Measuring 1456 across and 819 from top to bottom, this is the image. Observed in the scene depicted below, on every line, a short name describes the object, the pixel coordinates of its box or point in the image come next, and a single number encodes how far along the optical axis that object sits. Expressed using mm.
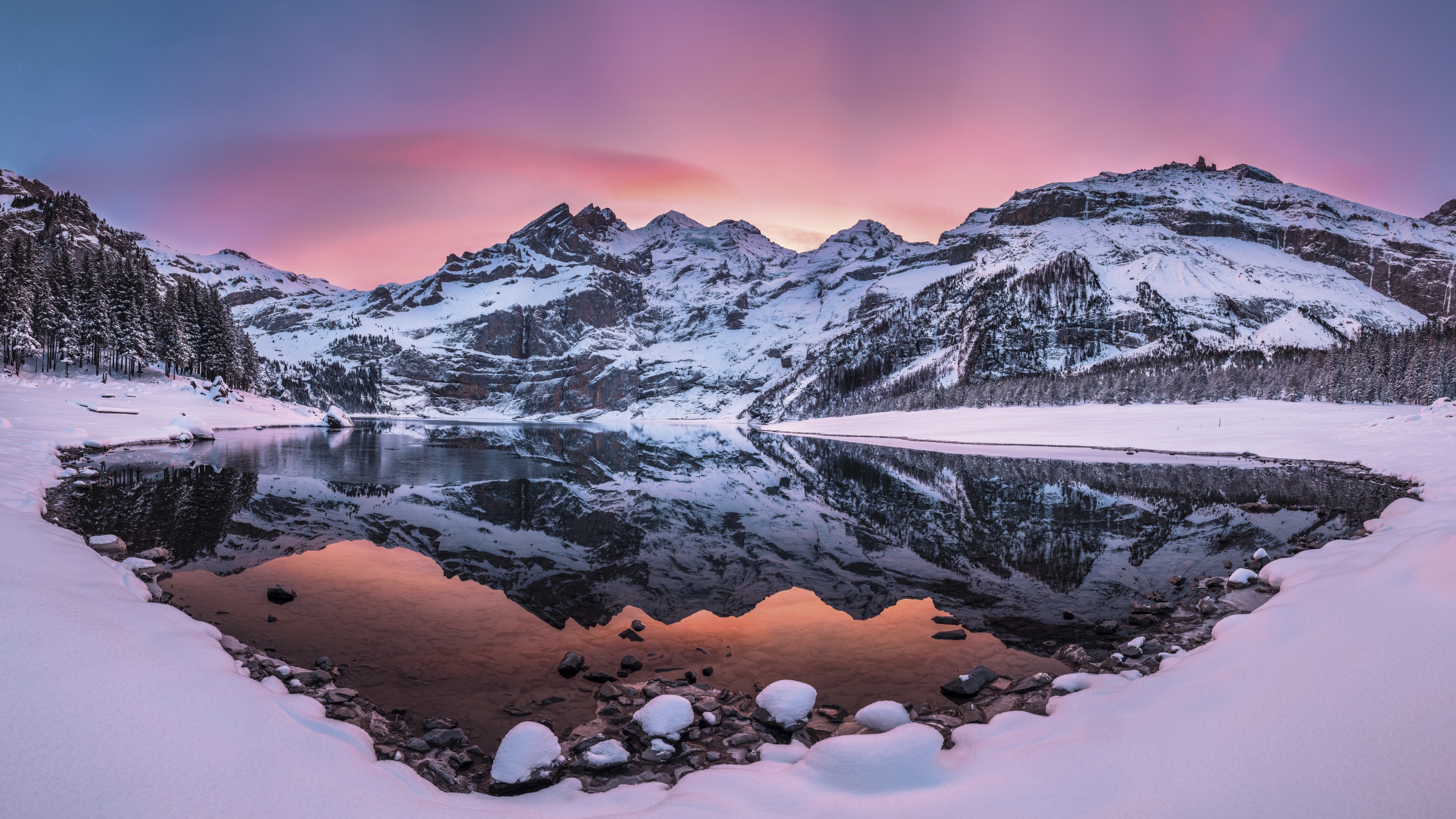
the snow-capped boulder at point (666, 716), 6270
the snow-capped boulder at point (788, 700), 6582
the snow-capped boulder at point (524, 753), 5359
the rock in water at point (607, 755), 5625
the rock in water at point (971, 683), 7520
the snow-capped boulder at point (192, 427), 42188
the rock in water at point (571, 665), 8141
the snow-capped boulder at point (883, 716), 6367
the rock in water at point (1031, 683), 7316
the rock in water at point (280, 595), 10391
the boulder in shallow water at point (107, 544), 11398
